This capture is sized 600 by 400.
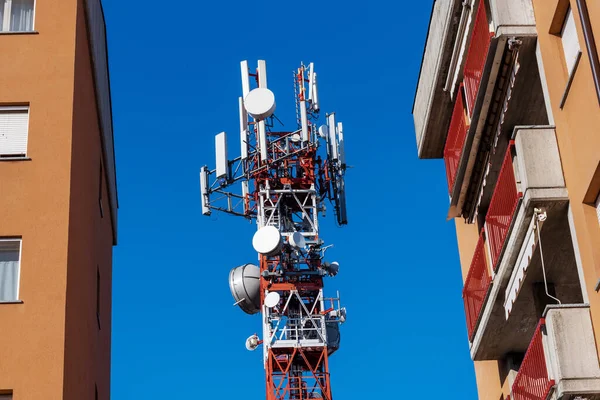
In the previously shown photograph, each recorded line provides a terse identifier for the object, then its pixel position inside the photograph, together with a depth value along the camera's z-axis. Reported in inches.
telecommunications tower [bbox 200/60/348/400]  2117.4
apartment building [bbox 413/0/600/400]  612.1
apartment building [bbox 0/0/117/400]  749.3
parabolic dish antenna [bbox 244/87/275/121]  2090.3
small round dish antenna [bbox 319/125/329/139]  2187.5
